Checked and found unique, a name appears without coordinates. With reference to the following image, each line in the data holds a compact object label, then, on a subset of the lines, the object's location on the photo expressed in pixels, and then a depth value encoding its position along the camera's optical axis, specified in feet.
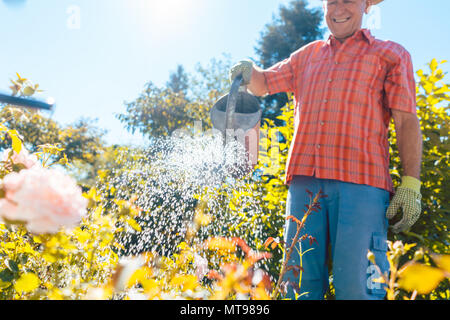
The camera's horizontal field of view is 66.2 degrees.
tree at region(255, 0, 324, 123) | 52.16
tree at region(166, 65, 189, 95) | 103.50
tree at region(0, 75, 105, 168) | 42.51
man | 5.16
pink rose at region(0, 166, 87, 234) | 1.84
